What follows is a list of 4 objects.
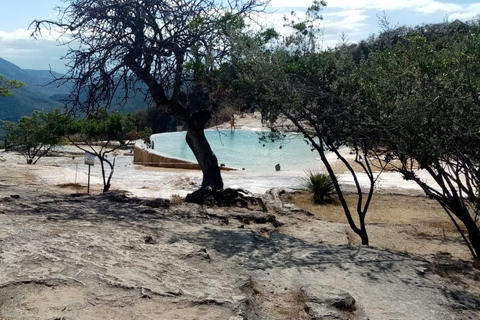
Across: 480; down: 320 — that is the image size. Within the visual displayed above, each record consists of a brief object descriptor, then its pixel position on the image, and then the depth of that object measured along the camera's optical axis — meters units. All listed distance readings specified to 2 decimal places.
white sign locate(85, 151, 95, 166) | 11.41
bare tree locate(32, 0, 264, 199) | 9.11
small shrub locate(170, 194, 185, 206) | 8.62
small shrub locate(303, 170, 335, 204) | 12.65
